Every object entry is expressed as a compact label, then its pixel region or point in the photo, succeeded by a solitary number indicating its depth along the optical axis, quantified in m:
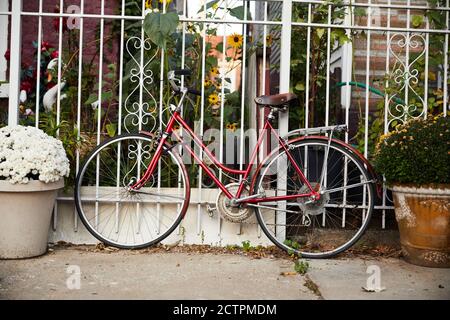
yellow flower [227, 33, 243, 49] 4.69
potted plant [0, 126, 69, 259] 3.86
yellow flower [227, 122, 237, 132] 4.66
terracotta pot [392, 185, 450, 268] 3.84
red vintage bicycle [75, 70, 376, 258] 4.17
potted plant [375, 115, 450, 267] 3.79
